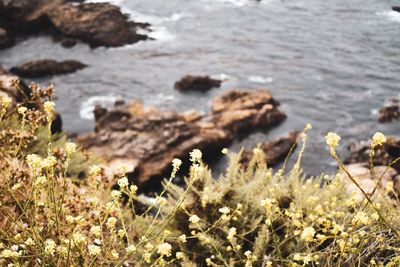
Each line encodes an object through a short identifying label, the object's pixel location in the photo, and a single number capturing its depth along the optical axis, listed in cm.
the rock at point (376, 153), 1162
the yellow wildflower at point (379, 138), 227
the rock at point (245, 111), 1548
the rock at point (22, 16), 2577
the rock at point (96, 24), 2423
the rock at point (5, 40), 2344
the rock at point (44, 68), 2034
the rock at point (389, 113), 1497
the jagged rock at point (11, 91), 731
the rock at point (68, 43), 2384
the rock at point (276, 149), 1345
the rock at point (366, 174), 689
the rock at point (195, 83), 1895
